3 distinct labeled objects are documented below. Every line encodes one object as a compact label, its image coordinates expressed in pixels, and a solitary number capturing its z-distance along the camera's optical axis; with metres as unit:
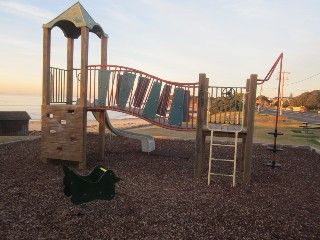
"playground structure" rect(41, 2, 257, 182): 7.54
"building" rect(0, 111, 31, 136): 17.36
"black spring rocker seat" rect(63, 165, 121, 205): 4.66
